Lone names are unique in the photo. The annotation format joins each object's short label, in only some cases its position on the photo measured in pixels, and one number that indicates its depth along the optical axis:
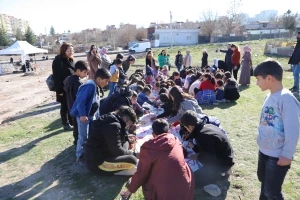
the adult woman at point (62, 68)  5.04
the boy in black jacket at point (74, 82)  4.18
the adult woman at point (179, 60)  13.76
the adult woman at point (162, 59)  13.55
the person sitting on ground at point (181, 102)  4.46
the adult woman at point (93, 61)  7.12
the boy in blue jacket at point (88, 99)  3.74
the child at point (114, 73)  7.09
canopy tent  21.47
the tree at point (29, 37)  54.03
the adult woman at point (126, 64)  9.44
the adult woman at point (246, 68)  9.62
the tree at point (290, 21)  40.59
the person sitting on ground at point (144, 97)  6.51
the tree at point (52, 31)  98.56
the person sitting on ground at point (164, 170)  2.23
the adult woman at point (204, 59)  12.64
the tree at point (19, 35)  58.47
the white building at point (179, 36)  51.22
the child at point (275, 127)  2.07
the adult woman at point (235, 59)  10.16
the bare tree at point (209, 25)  53.78
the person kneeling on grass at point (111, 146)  3.17
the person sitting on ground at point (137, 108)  5.88
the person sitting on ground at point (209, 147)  2.97
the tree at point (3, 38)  51.58
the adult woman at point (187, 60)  13.27
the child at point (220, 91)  7.34
